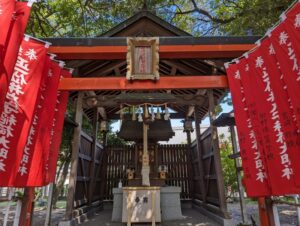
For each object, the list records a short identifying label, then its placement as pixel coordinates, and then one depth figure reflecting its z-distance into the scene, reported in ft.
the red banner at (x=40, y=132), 13.46
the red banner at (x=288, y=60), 10.54
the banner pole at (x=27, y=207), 14.56
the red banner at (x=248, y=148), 13.32
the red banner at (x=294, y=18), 10.96
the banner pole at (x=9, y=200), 11.96
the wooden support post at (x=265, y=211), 14.46
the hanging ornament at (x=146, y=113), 25.13
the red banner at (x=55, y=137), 15.72
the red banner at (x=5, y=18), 10.30
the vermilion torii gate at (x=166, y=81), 19.06
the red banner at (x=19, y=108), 11.82
